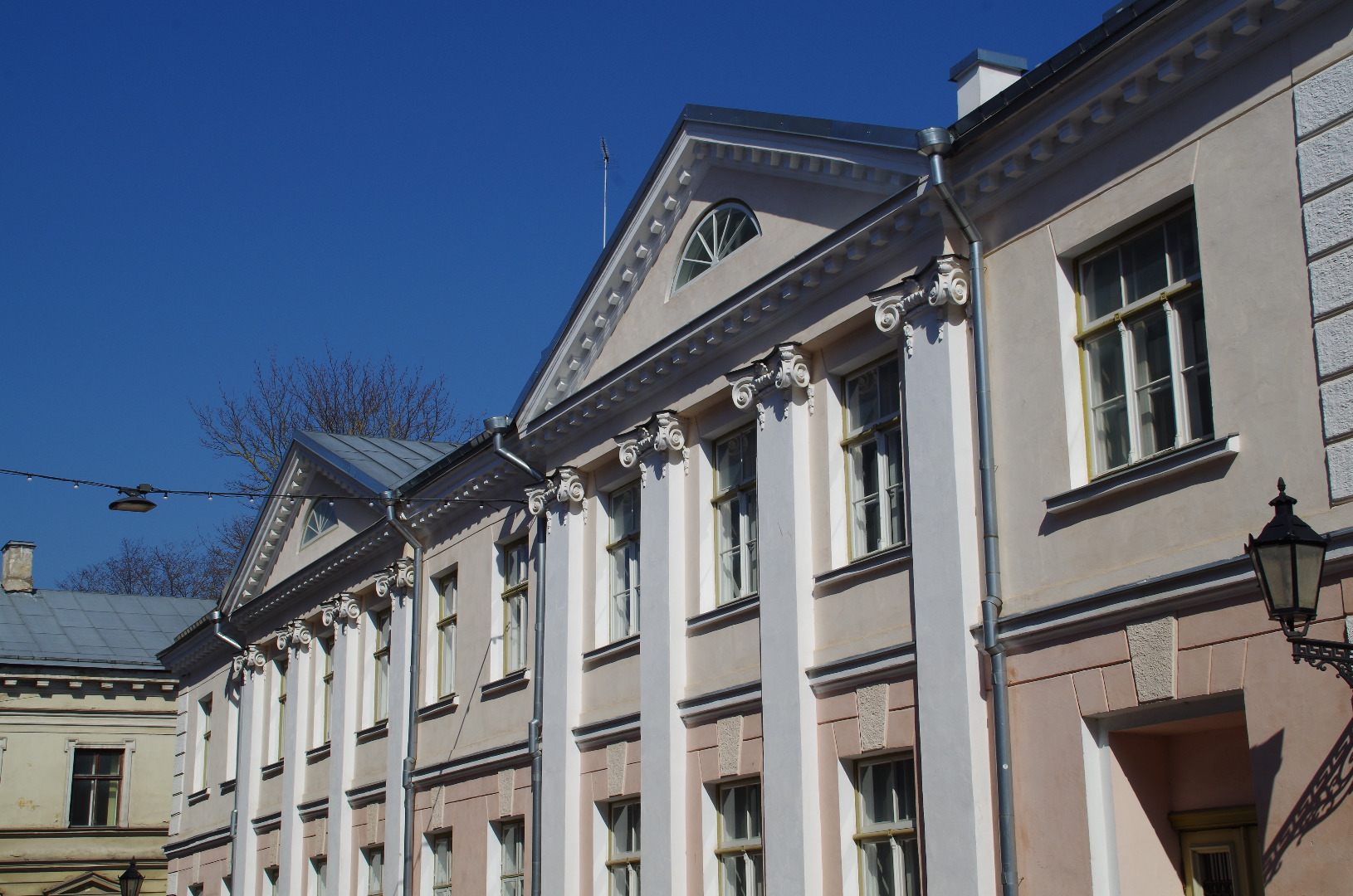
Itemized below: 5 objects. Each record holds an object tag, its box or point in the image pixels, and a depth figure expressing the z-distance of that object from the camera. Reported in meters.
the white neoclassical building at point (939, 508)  9.66
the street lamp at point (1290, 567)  7.98
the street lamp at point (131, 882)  27.03
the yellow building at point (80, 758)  32.50
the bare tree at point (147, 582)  45.91
